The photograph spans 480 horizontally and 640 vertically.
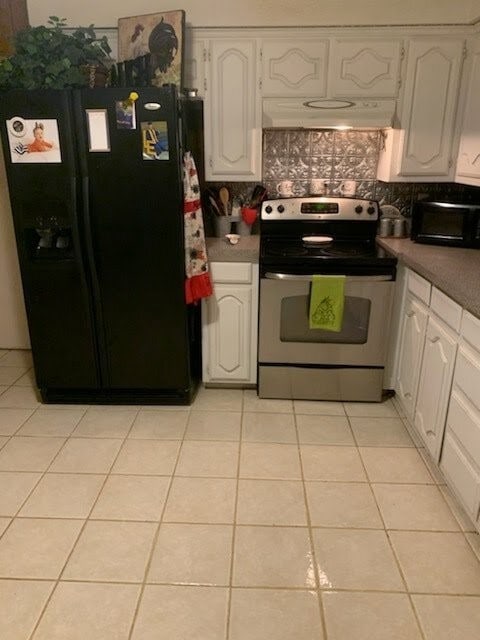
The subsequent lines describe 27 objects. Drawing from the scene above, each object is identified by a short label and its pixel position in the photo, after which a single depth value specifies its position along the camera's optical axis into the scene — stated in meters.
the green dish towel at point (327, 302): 2.53
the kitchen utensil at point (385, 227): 2.94
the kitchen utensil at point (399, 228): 2.92
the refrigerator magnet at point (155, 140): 2.25
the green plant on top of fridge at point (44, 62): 2.25
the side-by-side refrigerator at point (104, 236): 2.26
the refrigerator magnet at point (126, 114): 2.23
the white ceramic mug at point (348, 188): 3.12
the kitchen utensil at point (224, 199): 3.04
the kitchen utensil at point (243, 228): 3.03
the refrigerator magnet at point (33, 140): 2.28
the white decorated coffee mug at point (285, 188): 3.13
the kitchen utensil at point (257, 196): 3.05
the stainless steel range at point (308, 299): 2.55
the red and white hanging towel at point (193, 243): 2.43
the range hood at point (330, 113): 2.70
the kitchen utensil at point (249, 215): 2.98
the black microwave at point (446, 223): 2.55
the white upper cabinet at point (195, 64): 2.68
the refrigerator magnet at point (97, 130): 2.25
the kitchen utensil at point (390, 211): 3.01
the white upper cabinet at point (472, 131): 2.57
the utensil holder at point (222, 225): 3.01
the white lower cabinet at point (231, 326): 2.69
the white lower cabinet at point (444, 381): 1.78
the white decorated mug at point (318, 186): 3.14
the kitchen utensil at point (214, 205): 2.99
